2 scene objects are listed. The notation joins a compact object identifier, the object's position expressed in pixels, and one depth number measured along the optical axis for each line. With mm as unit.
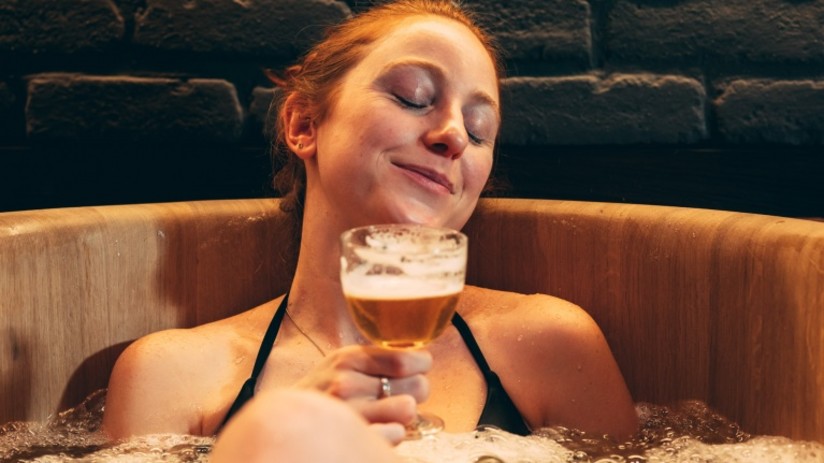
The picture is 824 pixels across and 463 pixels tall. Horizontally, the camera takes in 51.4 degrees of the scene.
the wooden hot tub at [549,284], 1275
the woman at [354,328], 1314
